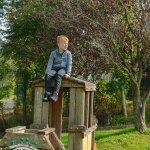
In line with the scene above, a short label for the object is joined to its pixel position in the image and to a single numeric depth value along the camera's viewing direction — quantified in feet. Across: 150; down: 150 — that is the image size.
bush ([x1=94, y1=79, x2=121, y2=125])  75.97
